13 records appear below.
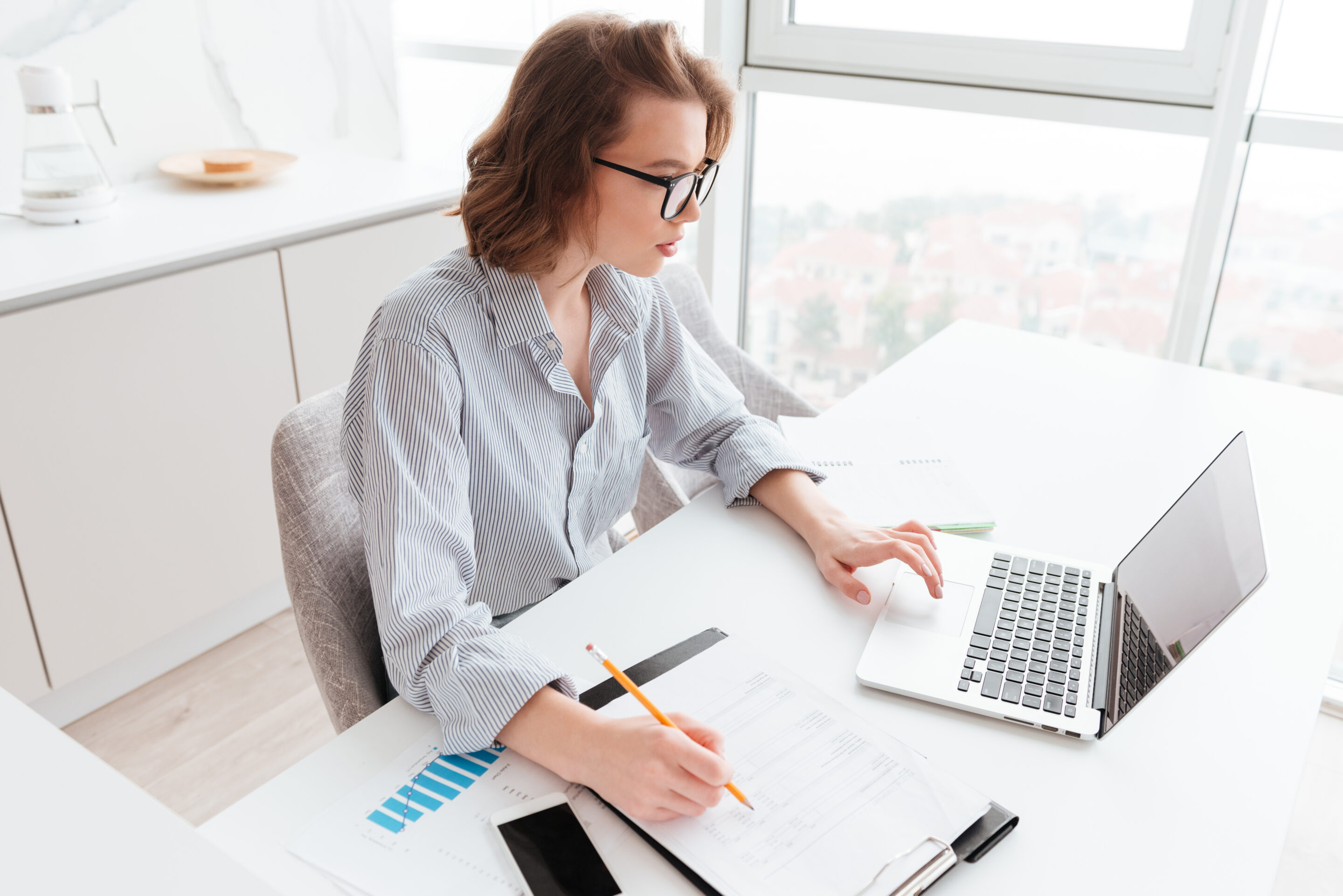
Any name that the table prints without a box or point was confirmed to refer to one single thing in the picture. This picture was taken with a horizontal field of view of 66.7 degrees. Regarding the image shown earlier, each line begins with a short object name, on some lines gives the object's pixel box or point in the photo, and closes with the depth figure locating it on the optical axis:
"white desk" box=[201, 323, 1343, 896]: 0.85
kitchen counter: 1.83
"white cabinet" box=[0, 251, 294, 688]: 1.84
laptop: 0.96
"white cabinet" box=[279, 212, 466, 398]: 2.21
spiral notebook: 1.33
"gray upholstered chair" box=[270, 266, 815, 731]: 1.14
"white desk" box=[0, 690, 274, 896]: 0.55
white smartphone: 0.77
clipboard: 0.78
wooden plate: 2.30
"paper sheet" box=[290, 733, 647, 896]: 0.78
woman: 0.90
